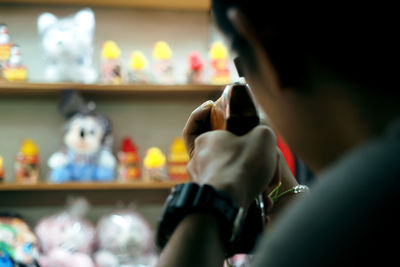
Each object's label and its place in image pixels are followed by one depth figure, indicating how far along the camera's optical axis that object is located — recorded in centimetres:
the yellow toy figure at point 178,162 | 231
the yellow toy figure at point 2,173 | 222
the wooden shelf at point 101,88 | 222
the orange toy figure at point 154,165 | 228
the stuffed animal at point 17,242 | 202
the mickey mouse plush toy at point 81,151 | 222
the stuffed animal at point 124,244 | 212
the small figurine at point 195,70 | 235
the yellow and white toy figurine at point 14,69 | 227
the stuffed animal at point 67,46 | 224
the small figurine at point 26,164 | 224
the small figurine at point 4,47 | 228
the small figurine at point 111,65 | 230
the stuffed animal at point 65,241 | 207
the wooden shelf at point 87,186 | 218
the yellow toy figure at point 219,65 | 234
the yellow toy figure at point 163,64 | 235
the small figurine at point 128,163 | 229
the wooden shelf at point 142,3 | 243
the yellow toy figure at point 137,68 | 232
